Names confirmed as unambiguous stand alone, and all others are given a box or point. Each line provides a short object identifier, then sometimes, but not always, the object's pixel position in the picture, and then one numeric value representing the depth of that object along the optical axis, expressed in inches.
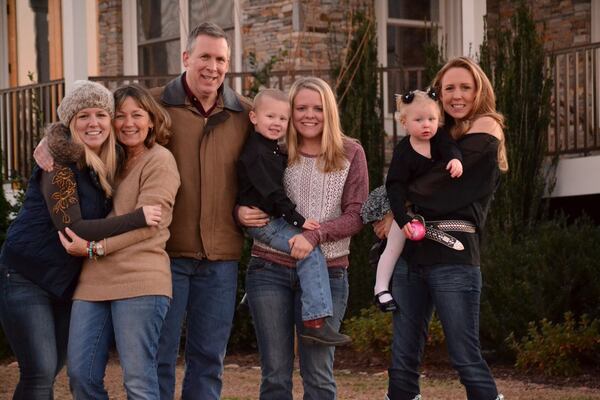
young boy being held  231.0
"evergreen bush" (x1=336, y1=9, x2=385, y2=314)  499.2
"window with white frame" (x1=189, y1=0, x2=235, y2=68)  605.0
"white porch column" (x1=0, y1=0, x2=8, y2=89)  707.4
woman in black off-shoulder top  234.5
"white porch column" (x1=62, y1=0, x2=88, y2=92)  545.6
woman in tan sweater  223.0
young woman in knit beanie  225.5
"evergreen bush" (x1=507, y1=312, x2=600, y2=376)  406.9
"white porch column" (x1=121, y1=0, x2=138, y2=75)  646.5
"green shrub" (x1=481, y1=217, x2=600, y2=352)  427.2
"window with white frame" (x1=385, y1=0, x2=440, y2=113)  598.5
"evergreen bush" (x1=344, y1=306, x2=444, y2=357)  438.7
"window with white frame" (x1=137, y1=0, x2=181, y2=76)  628.7
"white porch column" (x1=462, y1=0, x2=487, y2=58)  501.0
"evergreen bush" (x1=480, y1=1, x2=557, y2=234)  471.5
